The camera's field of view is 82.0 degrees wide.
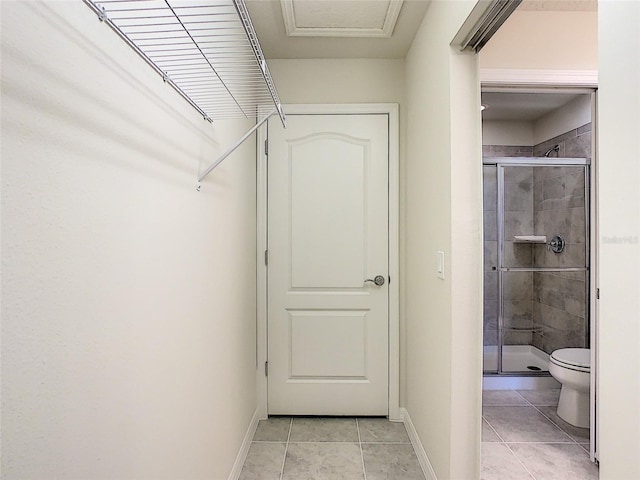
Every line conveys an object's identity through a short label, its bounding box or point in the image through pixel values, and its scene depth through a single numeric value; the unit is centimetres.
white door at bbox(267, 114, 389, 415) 251
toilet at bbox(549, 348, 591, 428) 238
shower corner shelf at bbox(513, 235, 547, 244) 348
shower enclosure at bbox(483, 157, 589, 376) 321
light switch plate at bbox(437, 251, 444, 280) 172
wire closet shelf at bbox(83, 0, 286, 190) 86
